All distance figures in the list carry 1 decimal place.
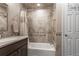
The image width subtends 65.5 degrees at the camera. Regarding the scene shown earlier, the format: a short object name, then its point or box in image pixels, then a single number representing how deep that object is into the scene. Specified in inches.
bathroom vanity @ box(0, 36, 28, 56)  33.8
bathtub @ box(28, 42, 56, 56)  41.2
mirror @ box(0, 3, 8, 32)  41.6
